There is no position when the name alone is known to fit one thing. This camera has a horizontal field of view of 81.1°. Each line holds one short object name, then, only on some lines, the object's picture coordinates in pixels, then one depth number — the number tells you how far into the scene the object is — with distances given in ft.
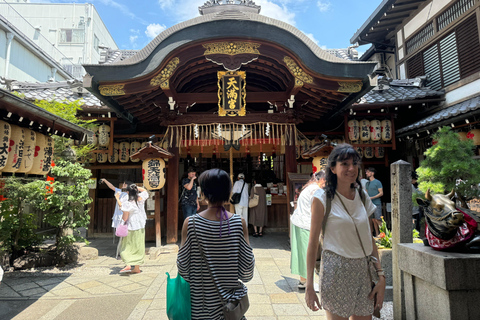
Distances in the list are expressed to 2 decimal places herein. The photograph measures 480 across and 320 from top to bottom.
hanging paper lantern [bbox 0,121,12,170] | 14.14
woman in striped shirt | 6.65
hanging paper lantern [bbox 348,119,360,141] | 30.76
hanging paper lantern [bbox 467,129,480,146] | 22.33
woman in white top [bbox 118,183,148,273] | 19.43
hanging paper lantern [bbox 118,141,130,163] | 32.14
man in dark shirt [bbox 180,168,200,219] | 26.02
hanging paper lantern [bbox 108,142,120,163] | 32.09
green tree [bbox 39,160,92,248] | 21.43
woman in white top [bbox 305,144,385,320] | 7.09
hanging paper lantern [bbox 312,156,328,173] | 24.76
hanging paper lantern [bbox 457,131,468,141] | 23.35
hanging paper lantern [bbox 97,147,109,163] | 32.01
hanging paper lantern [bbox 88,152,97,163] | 31.15
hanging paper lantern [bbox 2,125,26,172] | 15.20
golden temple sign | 26.05
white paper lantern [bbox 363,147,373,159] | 32.40
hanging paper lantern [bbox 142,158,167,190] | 24.59
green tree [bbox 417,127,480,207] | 15.69
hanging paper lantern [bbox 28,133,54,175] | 17.67
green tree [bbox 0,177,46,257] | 20.54
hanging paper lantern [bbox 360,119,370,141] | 30.99
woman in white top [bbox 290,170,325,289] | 14.56
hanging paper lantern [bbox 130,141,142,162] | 32.22
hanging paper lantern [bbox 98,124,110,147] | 30.73
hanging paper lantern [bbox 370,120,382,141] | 30.83
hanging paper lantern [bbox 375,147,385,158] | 32.40
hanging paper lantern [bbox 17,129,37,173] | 16.31
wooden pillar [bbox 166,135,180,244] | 27.35
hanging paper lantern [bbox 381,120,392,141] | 30.86
